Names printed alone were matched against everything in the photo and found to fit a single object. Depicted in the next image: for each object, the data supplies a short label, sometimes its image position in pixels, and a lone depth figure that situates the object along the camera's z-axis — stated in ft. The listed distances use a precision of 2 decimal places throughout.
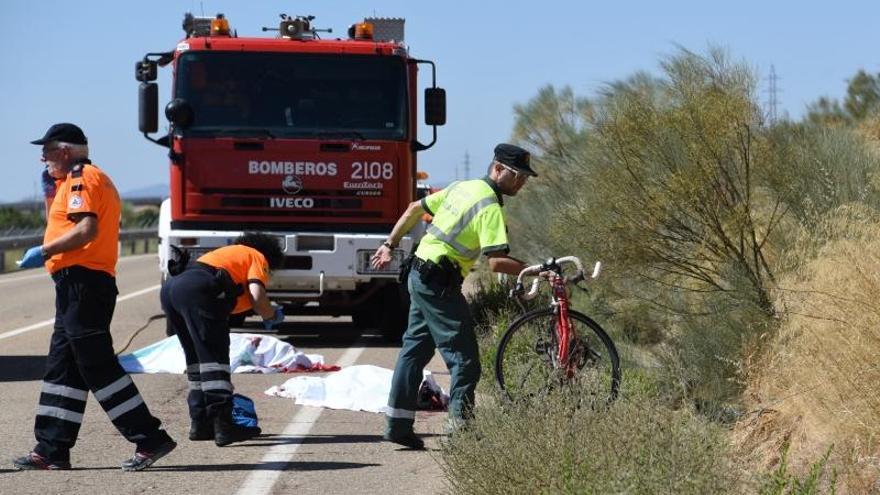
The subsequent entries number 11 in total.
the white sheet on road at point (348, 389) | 72.74
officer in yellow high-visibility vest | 58.44
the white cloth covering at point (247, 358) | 86.17
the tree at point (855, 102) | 161.85
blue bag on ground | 62.75
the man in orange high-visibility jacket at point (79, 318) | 55.21
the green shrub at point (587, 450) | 37.88
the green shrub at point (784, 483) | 35.60
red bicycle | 61.36
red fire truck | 100.48
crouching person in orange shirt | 60.44
